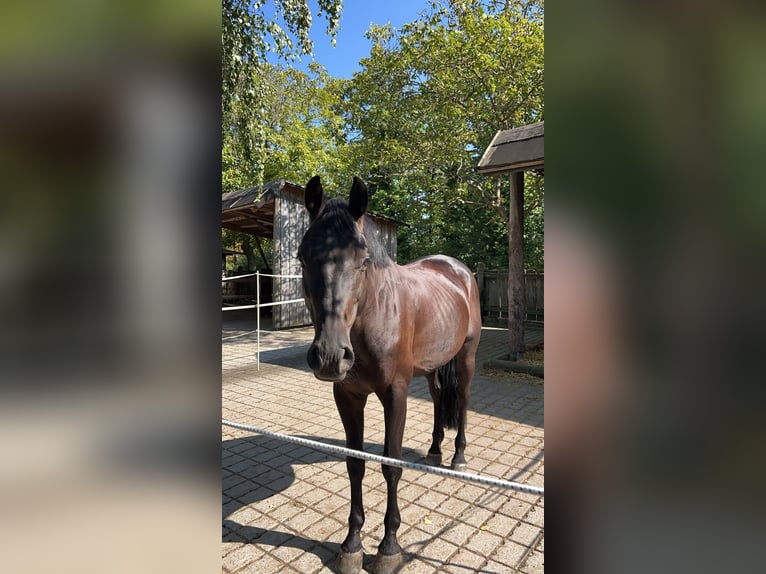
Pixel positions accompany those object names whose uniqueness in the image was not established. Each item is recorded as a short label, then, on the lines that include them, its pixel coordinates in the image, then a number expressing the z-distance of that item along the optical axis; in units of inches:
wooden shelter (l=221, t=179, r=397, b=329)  394.0
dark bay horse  64.4
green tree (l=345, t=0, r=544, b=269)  327.6
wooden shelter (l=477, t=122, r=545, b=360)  207.5
